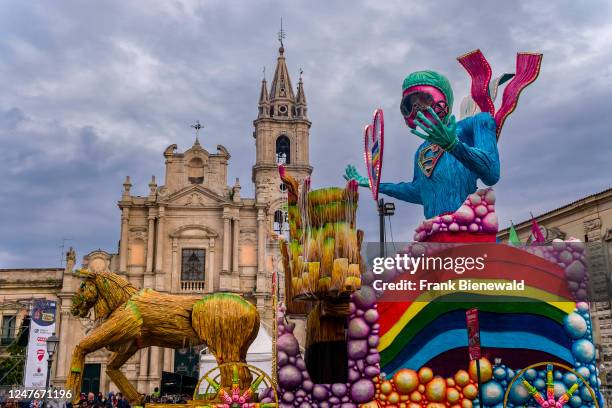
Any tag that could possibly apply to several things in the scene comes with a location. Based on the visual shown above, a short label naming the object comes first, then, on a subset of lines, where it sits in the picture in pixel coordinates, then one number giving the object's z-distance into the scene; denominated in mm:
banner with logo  24891
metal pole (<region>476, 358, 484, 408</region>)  7996
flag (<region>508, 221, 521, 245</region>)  12061
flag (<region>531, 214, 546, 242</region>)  11647
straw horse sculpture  8680
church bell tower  37906
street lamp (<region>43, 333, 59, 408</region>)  14281
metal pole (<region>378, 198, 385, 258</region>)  13341
